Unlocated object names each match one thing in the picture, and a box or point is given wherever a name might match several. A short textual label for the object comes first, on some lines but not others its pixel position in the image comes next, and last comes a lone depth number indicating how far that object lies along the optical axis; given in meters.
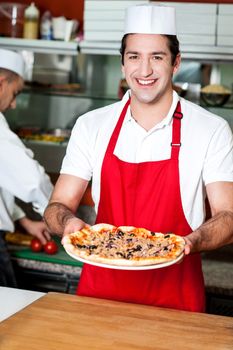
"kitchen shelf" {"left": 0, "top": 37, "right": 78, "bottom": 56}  4.07
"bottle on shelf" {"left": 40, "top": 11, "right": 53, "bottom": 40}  4.21
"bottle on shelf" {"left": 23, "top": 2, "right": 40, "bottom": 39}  4.22
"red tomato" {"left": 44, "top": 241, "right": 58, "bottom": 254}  3.64
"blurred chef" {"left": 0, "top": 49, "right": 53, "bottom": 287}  3.42
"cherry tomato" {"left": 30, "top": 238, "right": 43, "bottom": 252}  3.68
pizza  2.03
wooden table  1.98
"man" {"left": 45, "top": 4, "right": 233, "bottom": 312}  2.50
